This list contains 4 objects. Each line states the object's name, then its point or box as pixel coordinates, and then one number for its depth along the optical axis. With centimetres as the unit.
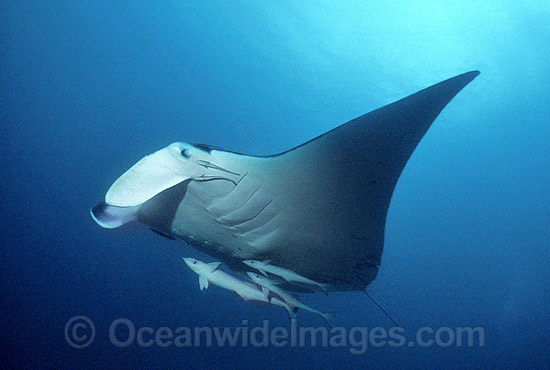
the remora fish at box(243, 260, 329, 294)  235
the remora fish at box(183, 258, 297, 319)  290
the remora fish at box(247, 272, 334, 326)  257
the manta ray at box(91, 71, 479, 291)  181
